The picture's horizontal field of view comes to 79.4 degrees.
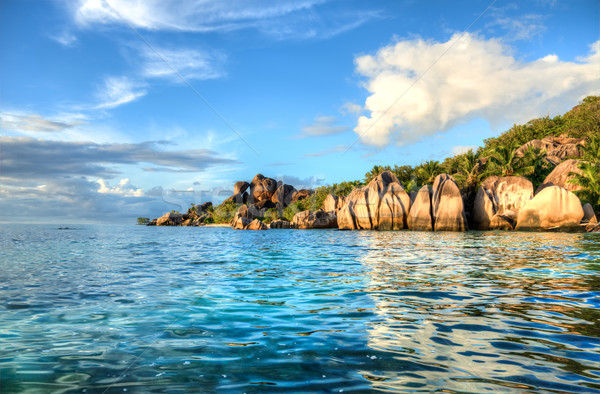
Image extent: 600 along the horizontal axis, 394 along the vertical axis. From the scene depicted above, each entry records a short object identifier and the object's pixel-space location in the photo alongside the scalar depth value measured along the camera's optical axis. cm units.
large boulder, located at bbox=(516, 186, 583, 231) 2734
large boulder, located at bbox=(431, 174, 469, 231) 3212
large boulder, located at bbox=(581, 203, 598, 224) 2930
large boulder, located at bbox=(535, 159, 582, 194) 3200
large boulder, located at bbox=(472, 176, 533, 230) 3238
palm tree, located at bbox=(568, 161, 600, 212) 2986
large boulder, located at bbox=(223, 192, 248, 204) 10225
